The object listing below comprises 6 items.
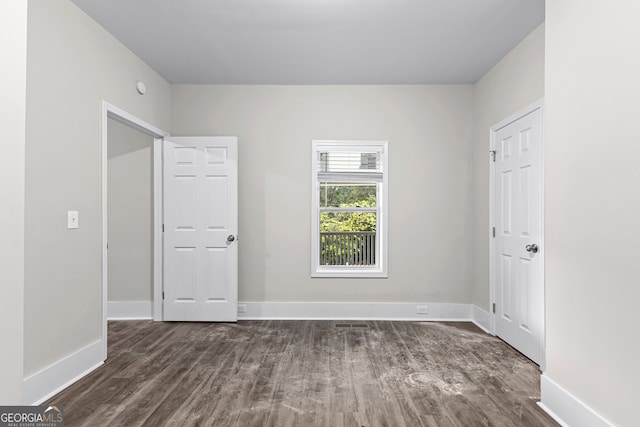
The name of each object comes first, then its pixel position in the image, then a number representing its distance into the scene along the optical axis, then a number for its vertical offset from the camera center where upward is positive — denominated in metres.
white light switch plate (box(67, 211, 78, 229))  2.76 -0.05
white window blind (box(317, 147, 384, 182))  4.66 +0.60
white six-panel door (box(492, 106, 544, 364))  3.16 -0.19
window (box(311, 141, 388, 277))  4.64 +0.07
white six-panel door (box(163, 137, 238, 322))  4.36 -0.19
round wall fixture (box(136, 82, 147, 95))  3.74 +1.26
